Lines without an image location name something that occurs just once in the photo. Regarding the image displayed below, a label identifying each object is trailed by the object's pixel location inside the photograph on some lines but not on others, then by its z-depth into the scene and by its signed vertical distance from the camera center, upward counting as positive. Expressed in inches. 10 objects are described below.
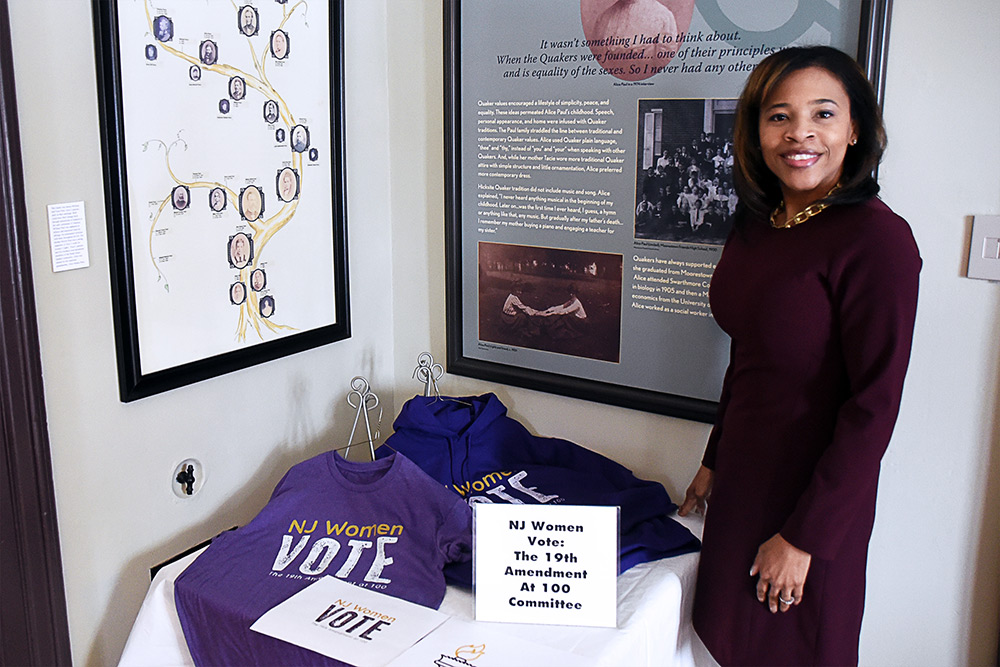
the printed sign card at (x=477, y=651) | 49.6 -27.0
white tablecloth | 51.9 -27.4
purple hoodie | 64.4 -23.1
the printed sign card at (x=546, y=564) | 53.2 -23.4
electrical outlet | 67.2 -23.3
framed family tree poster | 59.5 -0.6
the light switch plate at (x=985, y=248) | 56.0 -4.4
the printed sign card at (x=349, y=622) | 50.1 -26.5
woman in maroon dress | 47.3 -10.3
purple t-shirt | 55.5 -25.3
